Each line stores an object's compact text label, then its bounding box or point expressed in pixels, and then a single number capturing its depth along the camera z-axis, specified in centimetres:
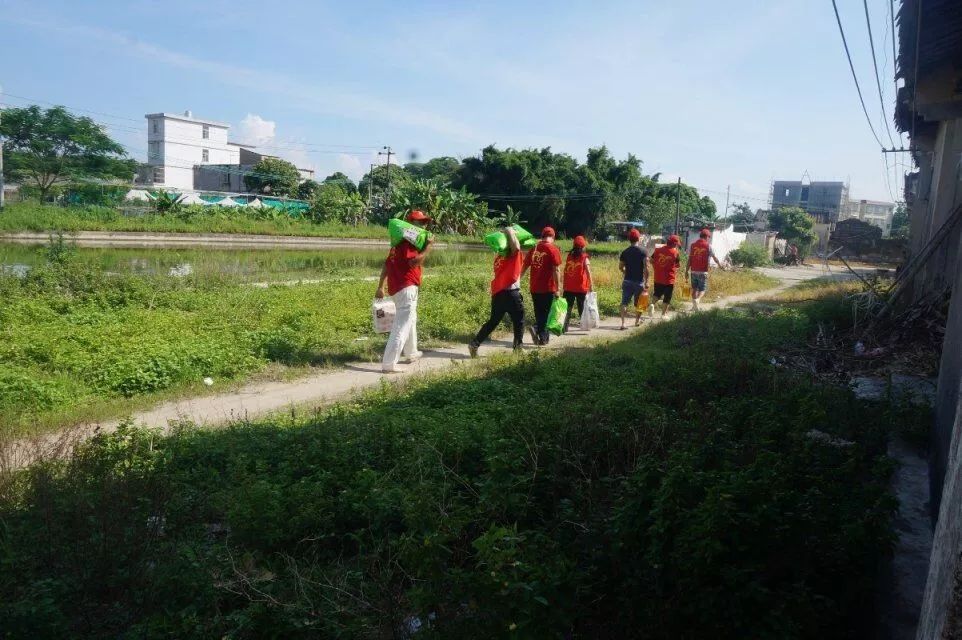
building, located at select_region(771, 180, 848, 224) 10706
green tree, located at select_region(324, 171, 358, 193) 7656
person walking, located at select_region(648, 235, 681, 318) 1420
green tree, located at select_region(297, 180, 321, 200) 6846
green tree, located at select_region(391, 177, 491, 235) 4534
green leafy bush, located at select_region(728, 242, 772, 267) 3500
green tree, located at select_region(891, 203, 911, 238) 6686
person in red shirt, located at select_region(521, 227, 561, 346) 1068
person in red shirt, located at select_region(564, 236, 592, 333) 1229
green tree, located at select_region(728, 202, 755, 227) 7195
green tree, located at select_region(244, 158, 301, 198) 6800
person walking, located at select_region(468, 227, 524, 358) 1015
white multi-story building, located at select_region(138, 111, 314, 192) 7481
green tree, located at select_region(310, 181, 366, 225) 4819
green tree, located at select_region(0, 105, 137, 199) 4594
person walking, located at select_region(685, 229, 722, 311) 1531
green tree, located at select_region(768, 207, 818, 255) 5361
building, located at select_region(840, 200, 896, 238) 9525
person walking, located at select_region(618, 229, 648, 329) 1343
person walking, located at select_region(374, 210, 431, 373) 895
